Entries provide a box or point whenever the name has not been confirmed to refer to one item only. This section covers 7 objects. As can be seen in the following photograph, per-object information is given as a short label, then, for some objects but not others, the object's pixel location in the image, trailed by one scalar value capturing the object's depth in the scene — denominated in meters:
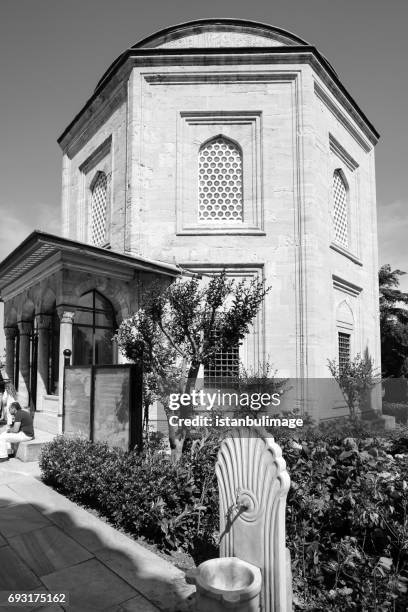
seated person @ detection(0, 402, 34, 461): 7.94
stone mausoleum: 12.41
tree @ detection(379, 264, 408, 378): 25.31
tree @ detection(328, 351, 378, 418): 13.12
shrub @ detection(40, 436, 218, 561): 4.71
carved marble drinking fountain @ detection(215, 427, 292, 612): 3.26
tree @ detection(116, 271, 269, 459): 6.66
